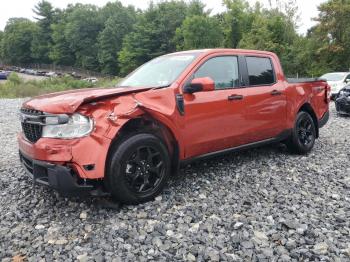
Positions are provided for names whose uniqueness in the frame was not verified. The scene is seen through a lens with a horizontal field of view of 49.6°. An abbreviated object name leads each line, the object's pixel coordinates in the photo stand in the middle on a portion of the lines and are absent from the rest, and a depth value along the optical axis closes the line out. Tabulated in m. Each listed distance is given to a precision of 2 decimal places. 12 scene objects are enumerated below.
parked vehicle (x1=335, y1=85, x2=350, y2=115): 11.37
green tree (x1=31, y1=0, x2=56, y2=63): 90.00
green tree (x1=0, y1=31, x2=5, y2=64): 97.58
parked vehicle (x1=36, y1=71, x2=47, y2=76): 73.12
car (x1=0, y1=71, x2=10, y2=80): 51.37
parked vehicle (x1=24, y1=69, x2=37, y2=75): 74.81
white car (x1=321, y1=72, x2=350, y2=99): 16.95
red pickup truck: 3.80
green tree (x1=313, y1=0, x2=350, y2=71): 32.56
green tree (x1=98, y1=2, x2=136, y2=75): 71.62
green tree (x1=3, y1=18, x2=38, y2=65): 93.88
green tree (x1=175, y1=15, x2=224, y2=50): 48.16
